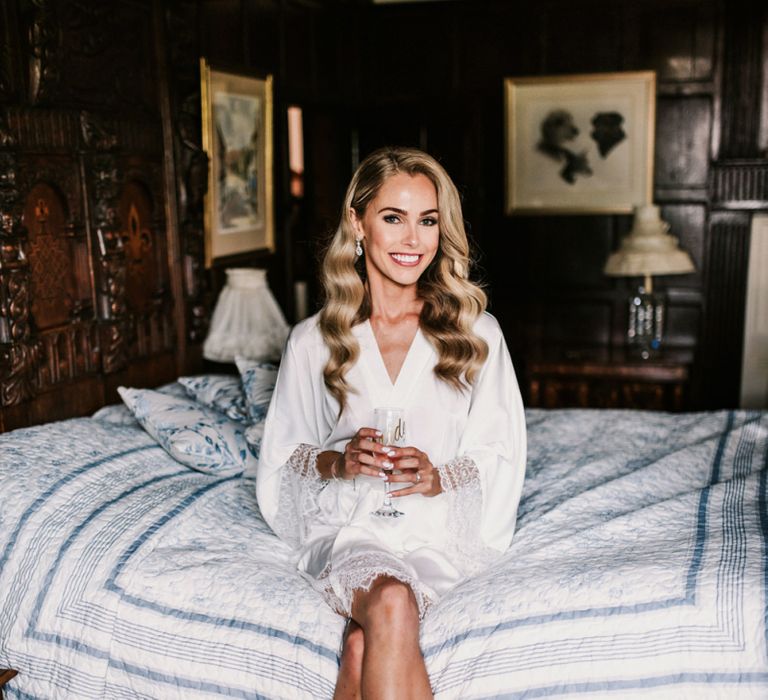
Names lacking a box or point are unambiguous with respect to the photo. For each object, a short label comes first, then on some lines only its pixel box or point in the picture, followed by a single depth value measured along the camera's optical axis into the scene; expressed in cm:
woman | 256
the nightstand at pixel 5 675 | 241
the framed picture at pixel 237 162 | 420
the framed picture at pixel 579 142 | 582
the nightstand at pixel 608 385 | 510
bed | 211
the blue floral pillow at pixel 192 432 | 306
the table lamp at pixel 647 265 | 523
